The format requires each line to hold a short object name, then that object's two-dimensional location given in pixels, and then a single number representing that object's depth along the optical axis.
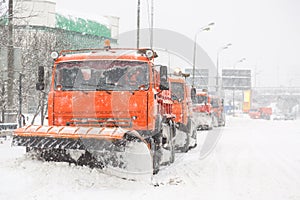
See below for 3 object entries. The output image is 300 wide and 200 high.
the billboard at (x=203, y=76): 56.85
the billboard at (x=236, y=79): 62.62
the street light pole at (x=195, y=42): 32.85
